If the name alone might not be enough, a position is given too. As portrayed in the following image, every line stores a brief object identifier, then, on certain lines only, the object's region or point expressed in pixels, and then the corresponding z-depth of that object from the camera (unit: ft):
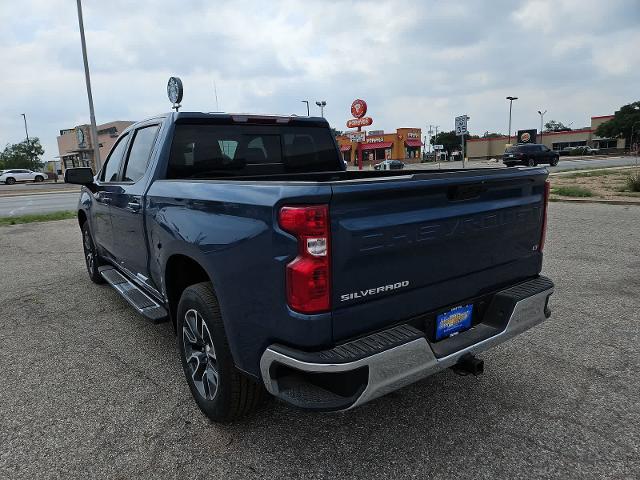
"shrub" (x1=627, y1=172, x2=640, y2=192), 44.80
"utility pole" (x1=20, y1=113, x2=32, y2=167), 267.12
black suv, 117.08
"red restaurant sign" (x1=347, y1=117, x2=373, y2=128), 91.59
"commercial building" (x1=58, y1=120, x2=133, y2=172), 244.87
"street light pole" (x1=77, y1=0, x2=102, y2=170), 61.72
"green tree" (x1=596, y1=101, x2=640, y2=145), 232.53
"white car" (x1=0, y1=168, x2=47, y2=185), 152.16
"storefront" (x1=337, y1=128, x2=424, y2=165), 248.32
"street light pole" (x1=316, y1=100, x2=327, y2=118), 138.31
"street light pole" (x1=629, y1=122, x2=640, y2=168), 230.64
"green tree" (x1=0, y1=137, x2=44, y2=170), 268.41
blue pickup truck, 6.72
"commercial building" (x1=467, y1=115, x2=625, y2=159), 258.57
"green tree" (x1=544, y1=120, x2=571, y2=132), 436.35
